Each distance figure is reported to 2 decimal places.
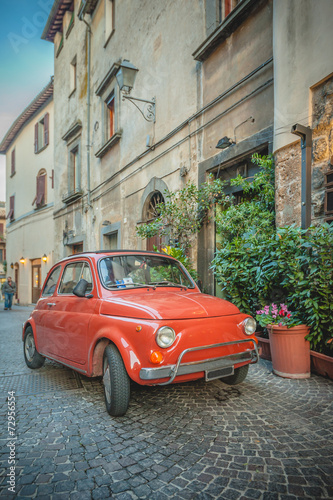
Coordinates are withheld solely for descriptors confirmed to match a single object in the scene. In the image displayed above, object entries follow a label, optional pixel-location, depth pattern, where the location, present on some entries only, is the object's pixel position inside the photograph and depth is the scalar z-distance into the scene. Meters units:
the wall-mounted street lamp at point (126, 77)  8.67
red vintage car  2.81
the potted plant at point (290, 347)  3.93
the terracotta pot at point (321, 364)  3.77
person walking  16.22
